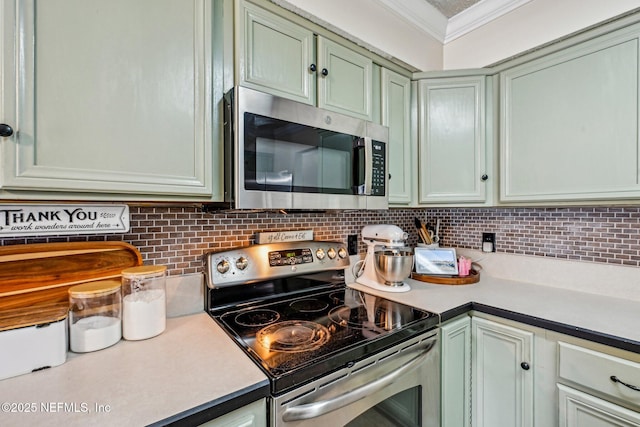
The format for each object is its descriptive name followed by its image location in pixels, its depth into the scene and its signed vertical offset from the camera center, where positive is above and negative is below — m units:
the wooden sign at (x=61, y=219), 0.83 -0.03
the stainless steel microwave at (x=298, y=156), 0.94 +0.21
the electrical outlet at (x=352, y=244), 1.76 -0.20
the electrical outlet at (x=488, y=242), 1.84 -0.20
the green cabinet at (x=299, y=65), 1.04 +0.59
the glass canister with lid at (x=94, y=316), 0.86 -0.33
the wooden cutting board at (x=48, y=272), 0.83 -0.20
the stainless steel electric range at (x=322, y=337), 0.80 -0.42
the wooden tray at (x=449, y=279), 1.65 -0.39
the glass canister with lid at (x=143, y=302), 0.94 -0.30
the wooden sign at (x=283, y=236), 1.36 -0.12
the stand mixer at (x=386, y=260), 1.48 -0.25
